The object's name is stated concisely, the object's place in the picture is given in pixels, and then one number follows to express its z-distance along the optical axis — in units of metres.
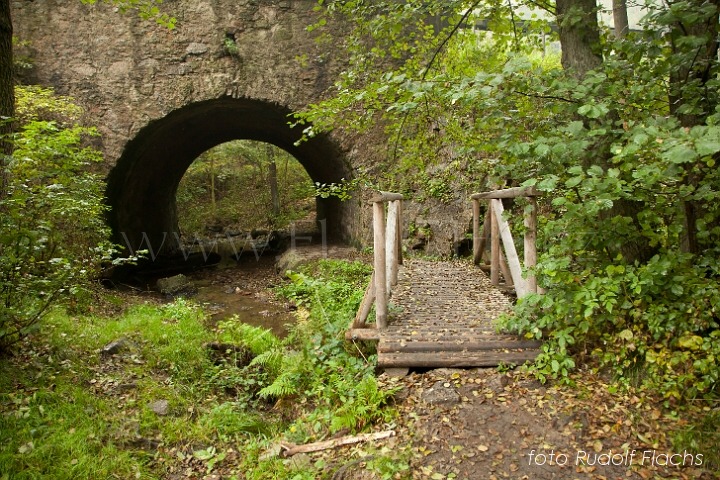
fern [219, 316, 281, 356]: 5.95
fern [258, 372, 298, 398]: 4.58
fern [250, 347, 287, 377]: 5.31
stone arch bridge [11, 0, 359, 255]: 8.99
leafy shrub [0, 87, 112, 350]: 3.86
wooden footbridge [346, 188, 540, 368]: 3.98
